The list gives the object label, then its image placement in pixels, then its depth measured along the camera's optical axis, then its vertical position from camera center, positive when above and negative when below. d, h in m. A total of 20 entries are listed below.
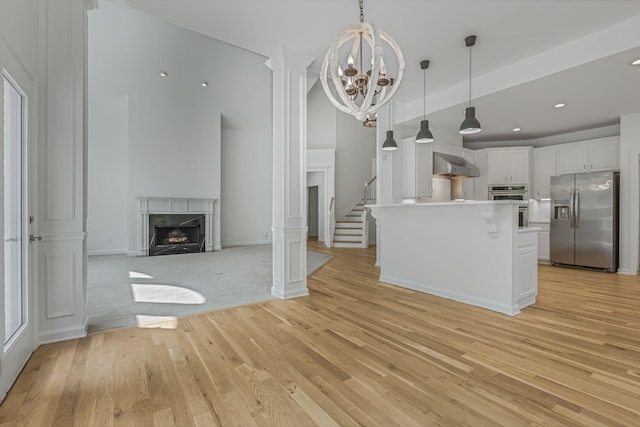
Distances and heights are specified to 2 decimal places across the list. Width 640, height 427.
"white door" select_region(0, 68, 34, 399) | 1.83 -0.20
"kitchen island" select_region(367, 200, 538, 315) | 3.17 -0.50
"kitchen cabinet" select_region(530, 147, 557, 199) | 6.44 +0.91
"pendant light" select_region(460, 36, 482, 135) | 3.48 +1.08
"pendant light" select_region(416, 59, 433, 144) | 4.01 +1.08
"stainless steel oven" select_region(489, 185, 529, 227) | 6.68 +0.40
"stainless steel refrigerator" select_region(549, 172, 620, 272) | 5.29 -0.15
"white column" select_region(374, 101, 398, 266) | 5.56 +0.94
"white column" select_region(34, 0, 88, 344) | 2.35 +0.31
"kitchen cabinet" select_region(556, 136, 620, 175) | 5.66 +1.12
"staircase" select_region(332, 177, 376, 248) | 8.73 -0.42
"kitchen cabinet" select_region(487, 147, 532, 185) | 6.65 +1.07
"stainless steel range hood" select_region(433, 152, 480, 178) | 5.52 +0.86
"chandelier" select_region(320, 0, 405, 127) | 2.06 +1.03
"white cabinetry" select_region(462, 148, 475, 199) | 6.80 +0.64
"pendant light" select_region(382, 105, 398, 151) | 4.70 +1.08
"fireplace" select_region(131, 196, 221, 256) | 7.09 -0.36
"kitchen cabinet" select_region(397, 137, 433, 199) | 5.45 +0.81
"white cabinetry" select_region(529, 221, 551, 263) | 6.23 -0.68
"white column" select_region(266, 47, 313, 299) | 3.64 +0.48
